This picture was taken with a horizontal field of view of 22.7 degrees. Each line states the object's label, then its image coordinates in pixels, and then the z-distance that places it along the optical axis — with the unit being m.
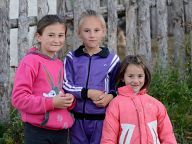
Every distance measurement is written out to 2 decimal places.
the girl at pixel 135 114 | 3.68
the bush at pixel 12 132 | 4.96
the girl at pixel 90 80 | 3.85
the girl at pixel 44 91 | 3.60
